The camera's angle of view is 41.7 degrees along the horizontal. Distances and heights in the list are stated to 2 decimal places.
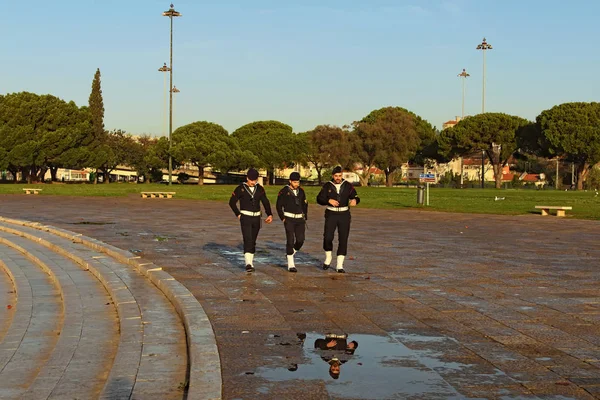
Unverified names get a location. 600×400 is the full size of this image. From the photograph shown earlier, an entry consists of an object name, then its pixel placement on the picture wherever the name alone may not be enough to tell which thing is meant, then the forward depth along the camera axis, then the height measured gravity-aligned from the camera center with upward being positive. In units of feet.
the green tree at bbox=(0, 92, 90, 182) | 242.99 +12.12
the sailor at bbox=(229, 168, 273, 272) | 36.58 -1.86
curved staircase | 17.04 -4.81
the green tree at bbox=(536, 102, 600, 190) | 242.99 +13.32
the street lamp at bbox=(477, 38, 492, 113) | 274.16 +44.58
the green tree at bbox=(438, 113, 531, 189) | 266.77 +13.63
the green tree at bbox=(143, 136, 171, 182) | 281.95 +5.06
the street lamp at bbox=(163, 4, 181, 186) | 215.72 +31.94
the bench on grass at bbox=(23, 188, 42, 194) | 155.86 -4.61
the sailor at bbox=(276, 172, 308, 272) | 36.83 -1.94
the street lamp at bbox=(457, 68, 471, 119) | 324.60 +41.28
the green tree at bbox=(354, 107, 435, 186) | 268.21 +10.85
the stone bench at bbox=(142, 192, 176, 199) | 144.46 -4.73
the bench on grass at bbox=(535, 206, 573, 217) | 89.20 -3.81
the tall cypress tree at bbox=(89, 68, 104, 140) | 297.12 +24.20
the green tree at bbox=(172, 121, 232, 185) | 276.21 +8.75
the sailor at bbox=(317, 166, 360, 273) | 36.45 -1.45
